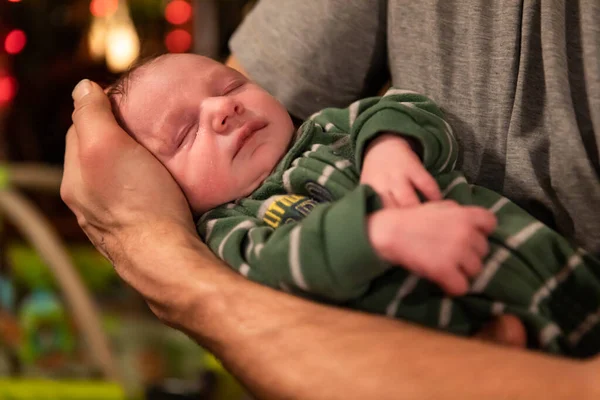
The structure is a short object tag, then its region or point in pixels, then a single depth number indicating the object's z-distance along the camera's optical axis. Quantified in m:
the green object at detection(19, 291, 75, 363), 2.04
